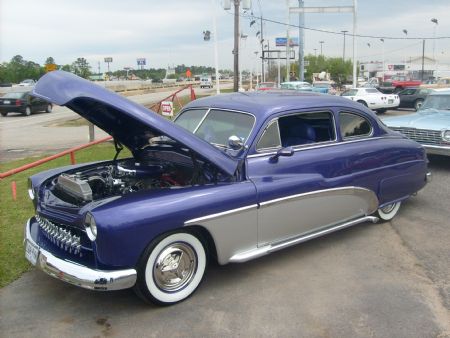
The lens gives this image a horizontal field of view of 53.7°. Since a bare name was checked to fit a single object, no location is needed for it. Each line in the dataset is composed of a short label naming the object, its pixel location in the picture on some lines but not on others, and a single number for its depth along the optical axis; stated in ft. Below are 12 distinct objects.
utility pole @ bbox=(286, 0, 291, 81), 140.89
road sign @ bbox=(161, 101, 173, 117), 46.14
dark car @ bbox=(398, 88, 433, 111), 75.51
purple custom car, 11.10
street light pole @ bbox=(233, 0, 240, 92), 72.59
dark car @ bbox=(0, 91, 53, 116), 84.89
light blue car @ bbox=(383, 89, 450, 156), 26.78
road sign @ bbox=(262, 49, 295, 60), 174.23
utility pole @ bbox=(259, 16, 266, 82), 171.49
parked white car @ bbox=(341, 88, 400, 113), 72.59
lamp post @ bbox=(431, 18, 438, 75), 211.66
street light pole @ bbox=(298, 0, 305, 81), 131.23
